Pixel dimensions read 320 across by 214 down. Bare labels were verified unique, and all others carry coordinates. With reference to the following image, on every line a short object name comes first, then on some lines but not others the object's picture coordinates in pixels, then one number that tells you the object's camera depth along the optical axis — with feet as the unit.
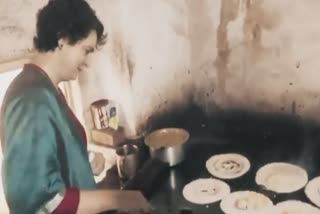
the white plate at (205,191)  4.81
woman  3.71
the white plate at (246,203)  4.59
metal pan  5.15
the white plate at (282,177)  4.83
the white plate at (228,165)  5.08
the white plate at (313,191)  4.63
